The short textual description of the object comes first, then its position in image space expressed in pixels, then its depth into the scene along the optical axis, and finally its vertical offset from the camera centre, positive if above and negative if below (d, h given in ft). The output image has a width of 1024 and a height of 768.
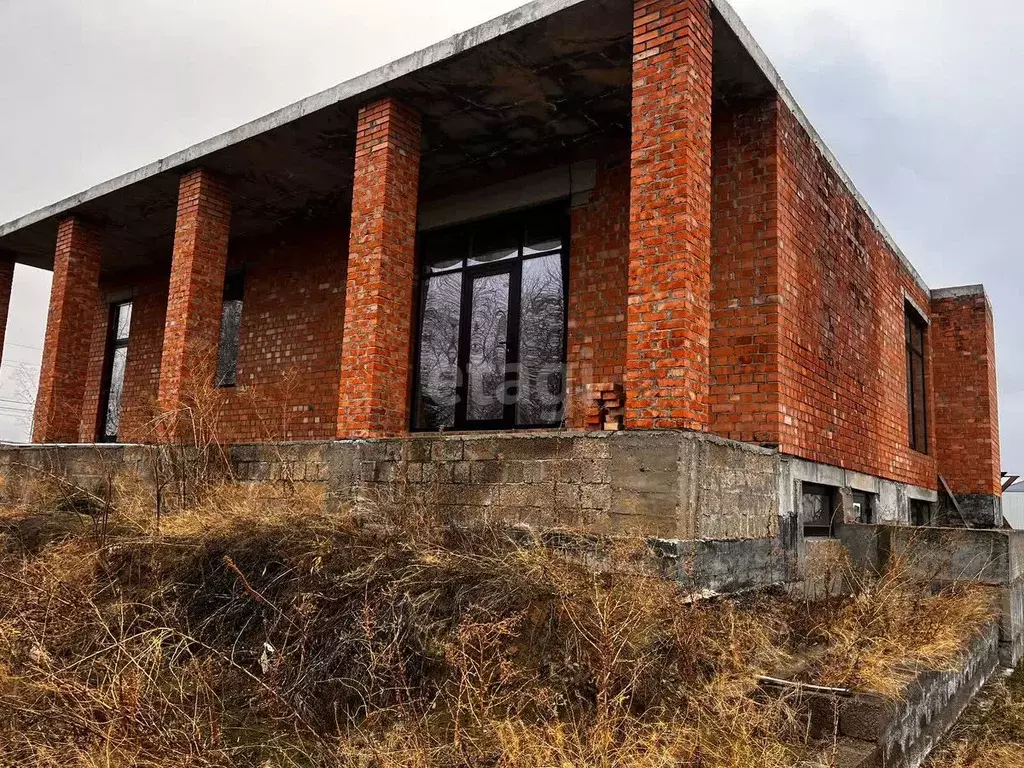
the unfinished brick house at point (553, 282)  18.51 +7.93
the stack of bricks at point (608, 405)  19.34 +2.51
